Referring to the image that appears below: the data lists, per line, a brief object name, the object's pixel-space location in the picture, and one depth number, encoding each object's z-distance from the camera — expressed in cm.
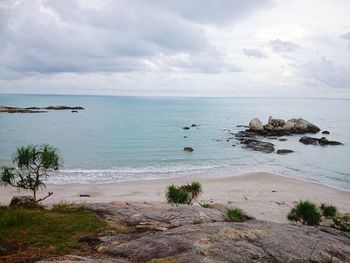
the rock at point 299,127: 8806
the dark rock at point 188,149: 6341
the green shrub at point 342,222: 2236
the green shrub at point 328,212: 2561
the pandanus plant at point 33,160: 2070
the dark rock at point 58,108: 17690
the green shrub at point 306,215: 2294
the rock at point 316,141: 7541
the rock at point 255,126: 8734
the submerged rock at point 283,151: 6334
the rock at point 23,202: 2036
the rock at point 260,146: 6552
